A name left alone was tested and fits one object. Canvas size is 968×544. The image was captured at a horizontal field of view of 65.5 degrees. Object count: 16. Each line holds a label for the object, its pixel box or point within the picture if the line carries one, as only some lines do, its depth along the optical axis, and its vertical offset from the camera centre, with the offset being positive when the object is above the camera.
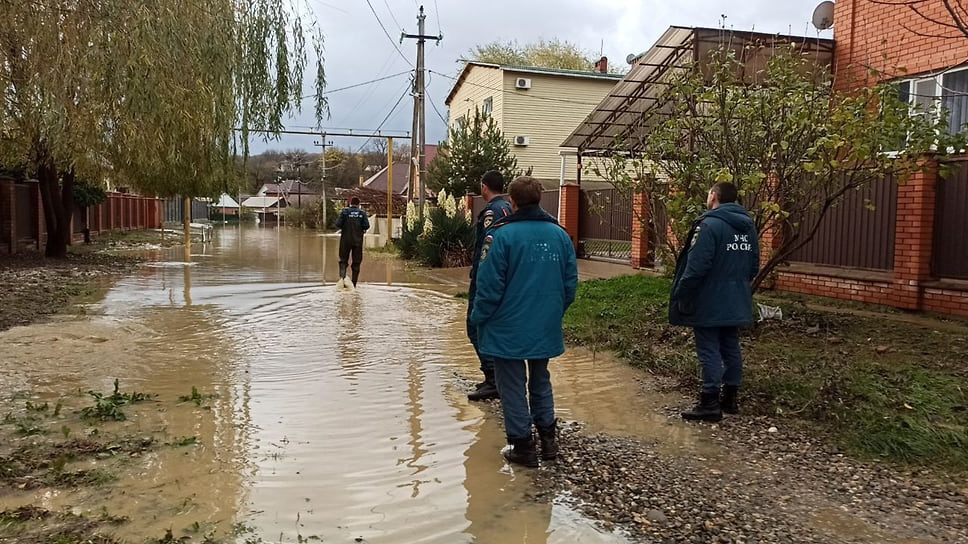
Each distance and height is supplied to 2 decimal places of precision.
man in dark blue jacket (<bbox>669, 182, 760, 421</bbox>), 5.39 -0.47
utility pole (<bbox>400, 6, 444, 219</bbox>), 24.36 +4.04
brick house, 8.62 +0.08
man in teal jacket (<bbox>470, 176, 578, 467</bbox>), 4.54 -0.51
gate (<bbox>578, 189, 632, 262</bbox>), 16.11 -0.21
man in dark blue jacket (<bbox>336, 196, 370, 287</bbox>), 13.79 -0.19
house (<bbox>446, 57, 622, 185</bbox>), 30.55 +4.79
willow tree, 6.72 +1.41
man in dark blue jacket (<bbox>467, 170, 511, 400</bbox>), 5.71 +0.09
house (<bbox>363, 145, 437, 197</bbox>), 58.69 +3.28
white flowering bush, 18.97 -0.50
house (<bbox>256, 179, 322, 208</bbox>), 96.68 +3.48
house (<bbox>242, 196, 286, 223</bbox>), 97.06 +1.68
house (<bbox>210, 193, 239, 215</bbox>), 87.96 +1.19
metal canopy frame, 12.50 +2.77
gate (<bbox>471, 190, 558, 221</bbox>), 19.54 +0.54
